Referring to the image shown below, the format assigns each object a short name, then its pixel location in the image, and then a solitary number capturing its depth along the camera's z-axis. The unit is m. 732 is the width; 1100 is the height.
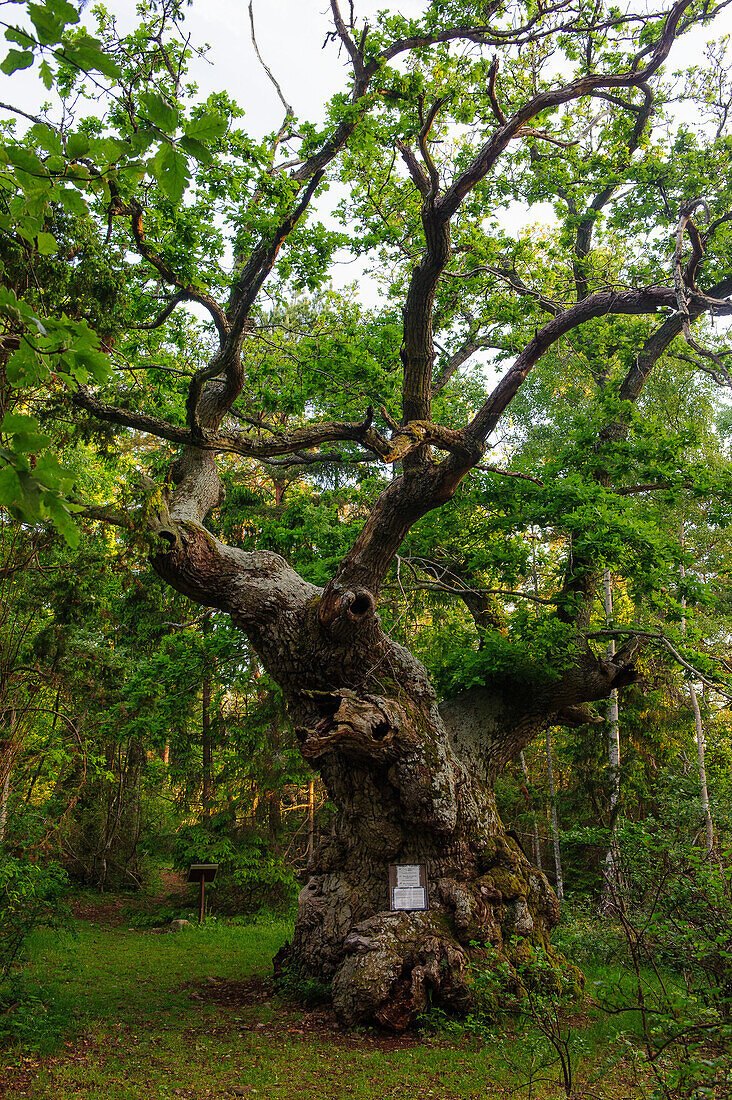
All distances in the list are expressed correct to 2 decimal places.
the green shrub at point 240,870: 12.13
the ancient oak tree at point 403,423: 6.11
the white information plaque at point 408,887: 6.57
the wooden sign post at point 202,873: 11.04
